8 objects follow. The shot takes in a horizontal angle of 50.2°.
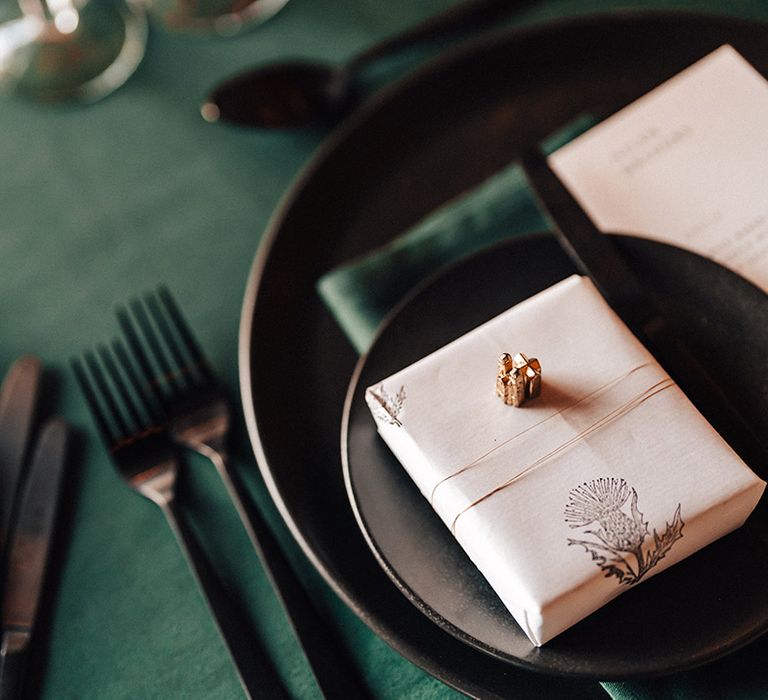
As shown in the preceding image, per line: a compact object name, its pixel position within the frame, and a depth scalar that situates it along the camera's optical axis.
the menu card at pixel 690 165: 0.46
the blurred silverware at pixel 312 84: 0.61
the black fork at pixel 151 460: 0.41
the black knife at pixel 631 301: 0.37
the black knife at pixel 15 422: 0.47
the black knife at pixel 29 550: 0.43
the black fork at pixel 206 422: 0.41
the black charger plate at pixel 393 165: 0.46
